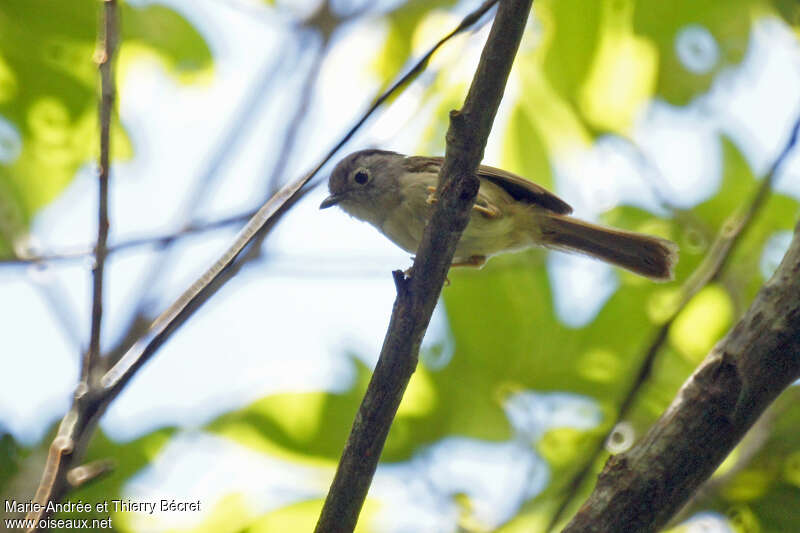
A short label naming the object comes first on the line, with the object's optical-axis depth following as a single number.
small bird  8.37
